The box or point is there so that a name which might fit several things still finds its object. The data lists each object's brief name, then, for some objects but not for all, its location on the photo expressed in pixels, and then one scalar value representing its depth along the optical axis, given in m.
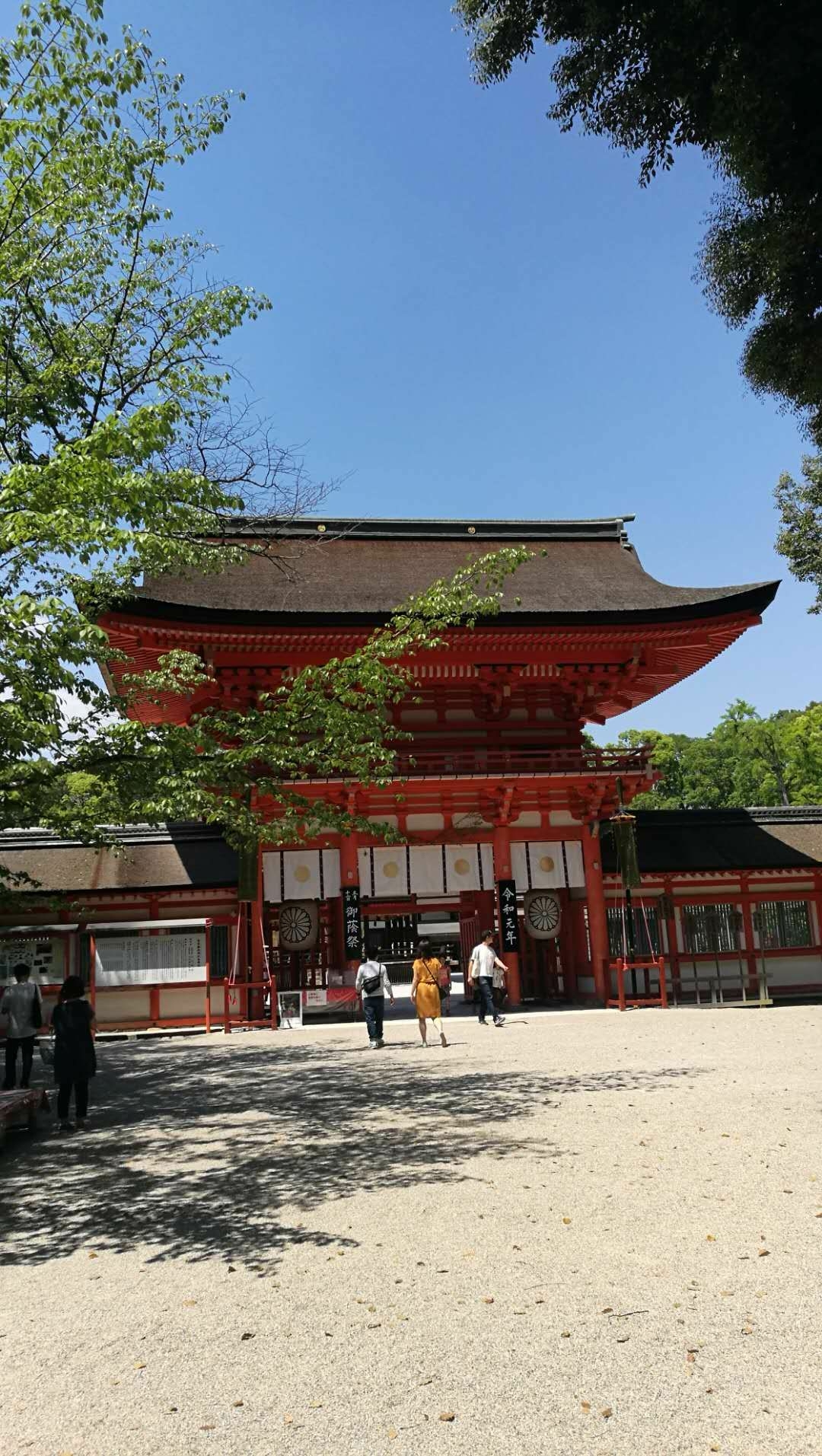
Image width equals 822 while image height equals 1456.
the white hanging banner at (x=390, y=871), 18.80
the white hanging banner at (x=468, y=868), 19.08
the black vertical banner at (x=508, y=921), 18.39
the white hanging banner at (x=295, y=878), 18.34
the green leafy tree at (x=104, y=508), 6.74
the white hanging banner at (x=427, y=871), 18.94
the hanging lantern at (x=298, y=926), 21.14
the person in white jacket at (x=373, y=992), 13.66
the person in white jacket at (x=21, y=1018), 10.88
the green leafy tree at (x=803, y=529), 23.00
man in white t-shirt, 15.45
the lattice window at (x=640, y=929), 19.89
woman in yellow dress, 13.68
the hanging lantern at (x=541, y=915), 20.22
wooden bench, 8.30
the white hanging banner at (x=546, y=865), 19.28
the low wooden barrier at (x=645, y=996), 17.69
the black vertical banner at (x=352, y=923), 17.89
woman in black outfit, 9.08
